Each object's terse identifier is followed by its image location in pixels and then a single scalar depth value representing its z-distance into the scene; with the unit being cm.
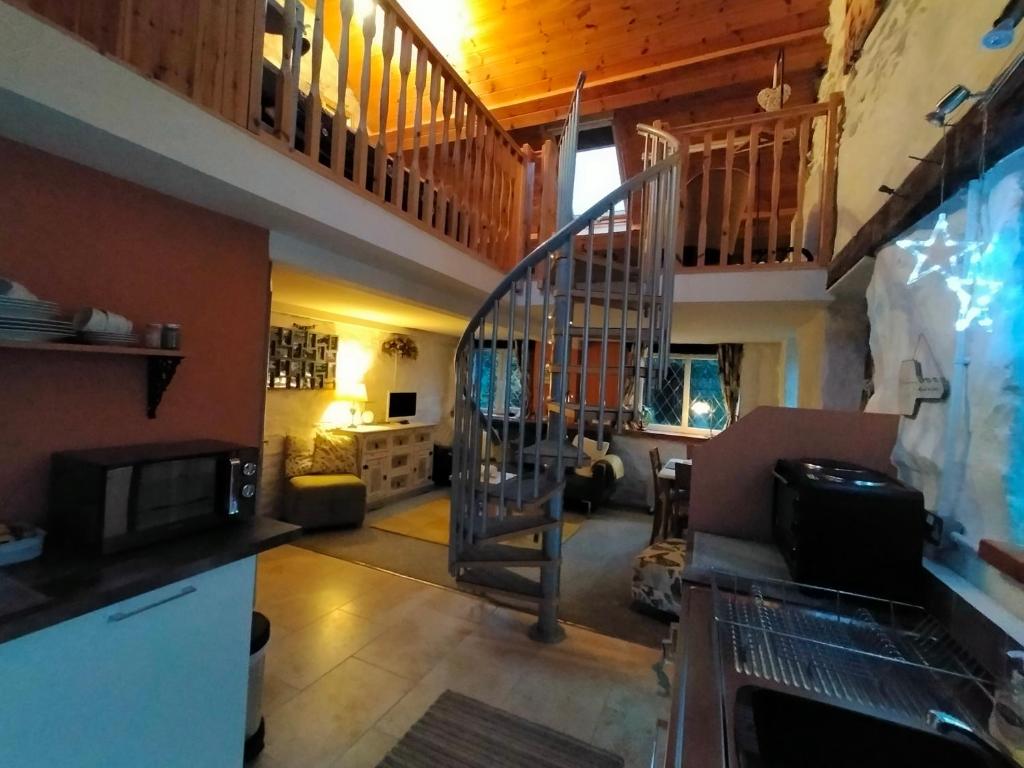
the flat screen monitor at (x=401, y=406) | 550
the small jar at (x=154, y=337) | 156
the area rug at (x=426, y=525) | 408
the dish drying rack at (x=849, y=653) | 87
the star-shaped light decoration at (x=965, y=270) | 108
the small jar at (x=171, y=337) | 159
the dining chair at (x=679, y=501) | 360
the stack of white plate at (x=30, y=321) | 119
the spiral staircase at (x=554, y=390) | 206
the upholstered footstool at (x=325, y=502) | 391
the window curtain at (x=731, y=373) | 535
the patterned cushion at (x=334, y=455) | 434
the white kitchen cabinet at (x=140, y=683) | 99
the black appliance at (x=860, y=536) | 118
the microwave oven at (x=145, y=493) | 127
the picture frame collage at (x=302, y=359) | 411
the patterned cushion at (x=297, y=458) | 419
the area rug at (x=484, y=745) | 166
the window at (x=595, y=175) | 532
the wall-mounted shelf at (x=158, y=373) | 161
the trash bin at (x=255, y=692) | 161
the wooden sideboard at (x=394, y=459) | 469
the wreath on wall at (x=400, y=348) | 536
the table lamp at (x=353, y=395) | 473
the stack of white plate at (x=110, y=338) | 140
